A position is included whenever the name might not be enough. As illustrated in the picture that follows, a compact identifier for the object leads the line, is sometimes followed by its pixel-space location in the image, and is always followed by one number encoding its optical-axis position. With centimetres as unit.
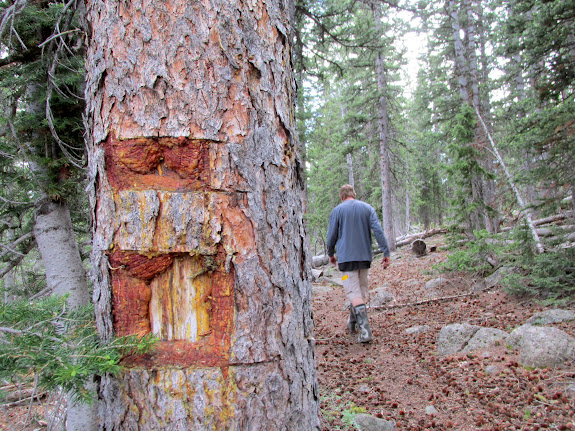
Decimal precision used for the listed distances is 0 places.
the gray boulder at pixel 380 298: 795
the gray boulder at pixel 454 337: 470
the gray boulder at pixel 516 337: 436
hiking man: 559
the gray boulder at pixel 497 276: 715
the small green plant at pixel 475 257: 748
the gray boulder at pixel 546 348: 385
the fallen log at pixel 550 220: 996
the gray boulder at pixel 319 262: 1769
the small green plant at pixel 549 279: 569
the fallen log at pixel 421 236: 1862
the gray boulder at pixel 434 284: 846
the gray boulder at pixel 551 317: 495
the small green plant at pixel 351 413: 312
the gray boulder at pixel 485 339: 458
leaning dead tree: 664
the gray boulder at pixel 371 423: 308
